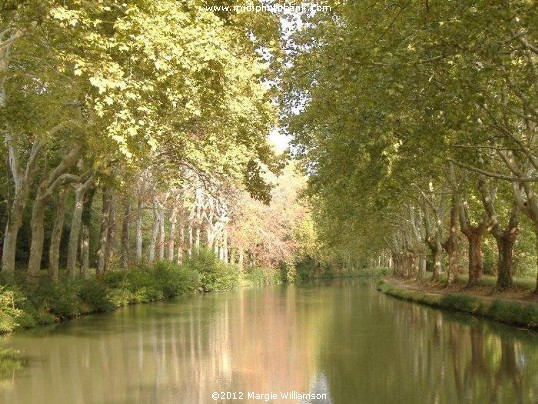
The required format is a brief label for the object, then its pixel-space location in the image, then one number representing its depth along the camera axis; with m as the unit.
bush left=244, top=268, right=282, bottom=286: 63.66
